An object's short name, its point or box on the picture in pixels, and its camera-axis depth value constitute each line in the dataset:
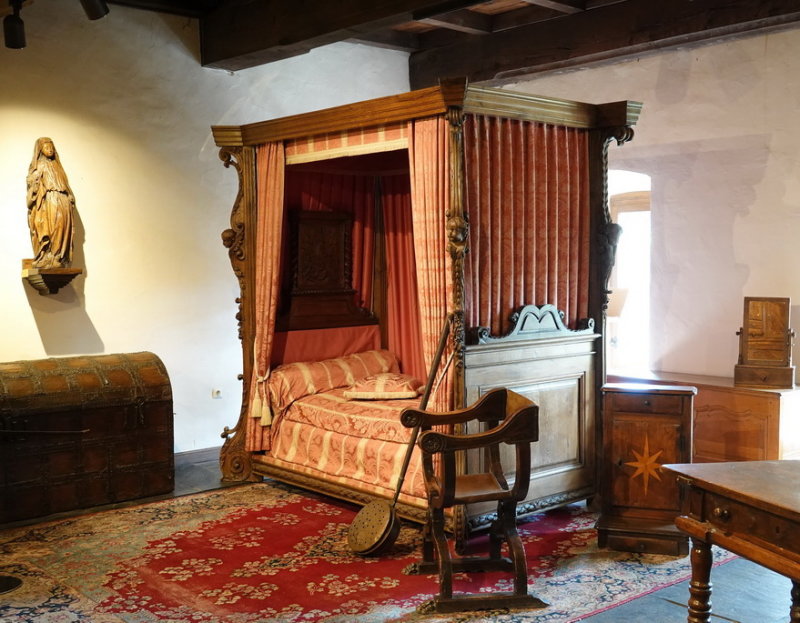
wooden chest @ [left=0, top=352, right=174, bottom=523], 5.04
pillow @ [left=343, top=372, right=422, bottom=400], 5.51
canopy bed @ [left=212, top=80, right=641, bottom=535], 4.59
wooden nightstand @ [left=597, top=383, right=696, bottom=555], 4.38
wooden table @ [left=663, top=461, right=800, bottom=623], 2.41
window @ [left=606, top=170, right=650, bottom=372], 8.44
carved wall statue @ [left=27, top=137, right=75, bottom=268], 5.86
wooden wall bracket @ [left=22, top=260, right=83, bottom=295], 5.80
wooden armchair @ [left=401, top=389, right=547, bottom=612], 3.78
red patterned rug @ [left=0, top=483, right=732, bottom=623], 3.76
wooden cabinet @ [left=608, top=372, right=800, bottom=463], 5.43
